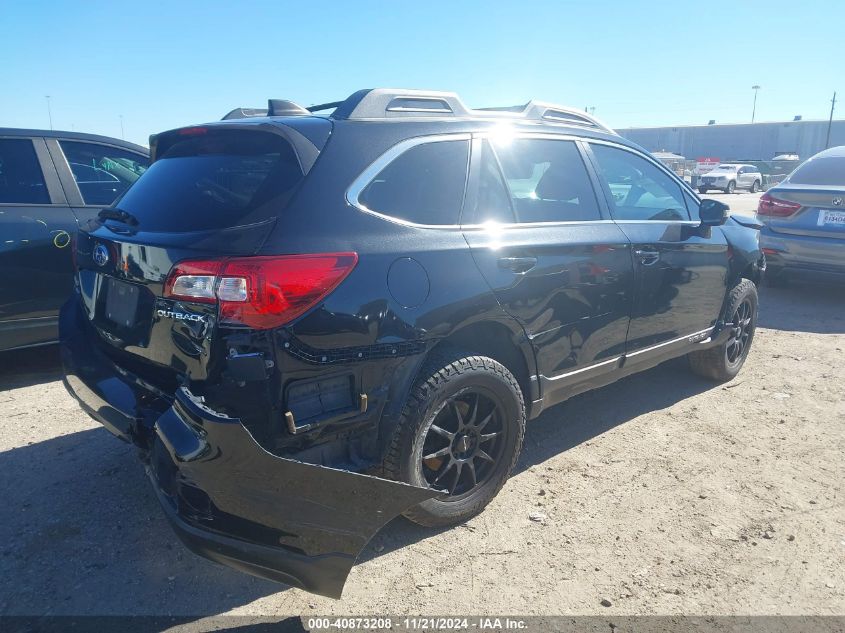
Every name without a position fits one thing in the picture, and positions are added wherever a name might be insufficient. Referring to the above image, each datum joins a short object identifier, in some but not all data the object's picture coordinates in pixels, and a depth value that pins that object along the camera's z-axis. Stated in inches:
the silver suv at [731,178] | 1397.6
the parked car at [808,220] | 272.2
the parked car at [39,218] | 174.9
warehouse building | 2221.9
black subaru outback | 84.4
